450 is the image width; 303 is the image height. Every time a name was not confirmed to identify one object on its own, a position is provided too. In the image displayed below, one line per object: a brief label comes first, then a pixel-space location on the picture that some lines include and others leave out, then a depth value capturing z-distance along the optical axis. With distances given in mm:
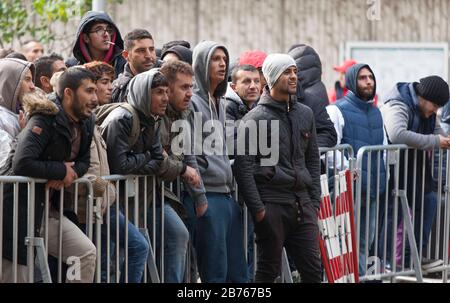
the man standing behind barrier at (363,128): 20922
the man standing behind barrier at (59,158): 15016
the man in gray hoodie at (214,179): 17327
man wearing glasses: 18898
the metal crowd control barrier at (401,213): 20877
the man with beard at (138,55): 18098
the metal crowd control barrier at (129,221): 16300
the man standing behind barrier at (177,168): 16965
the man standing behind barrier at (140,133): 16330
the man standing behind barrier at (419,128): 21527
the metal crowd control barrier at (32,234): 15001
